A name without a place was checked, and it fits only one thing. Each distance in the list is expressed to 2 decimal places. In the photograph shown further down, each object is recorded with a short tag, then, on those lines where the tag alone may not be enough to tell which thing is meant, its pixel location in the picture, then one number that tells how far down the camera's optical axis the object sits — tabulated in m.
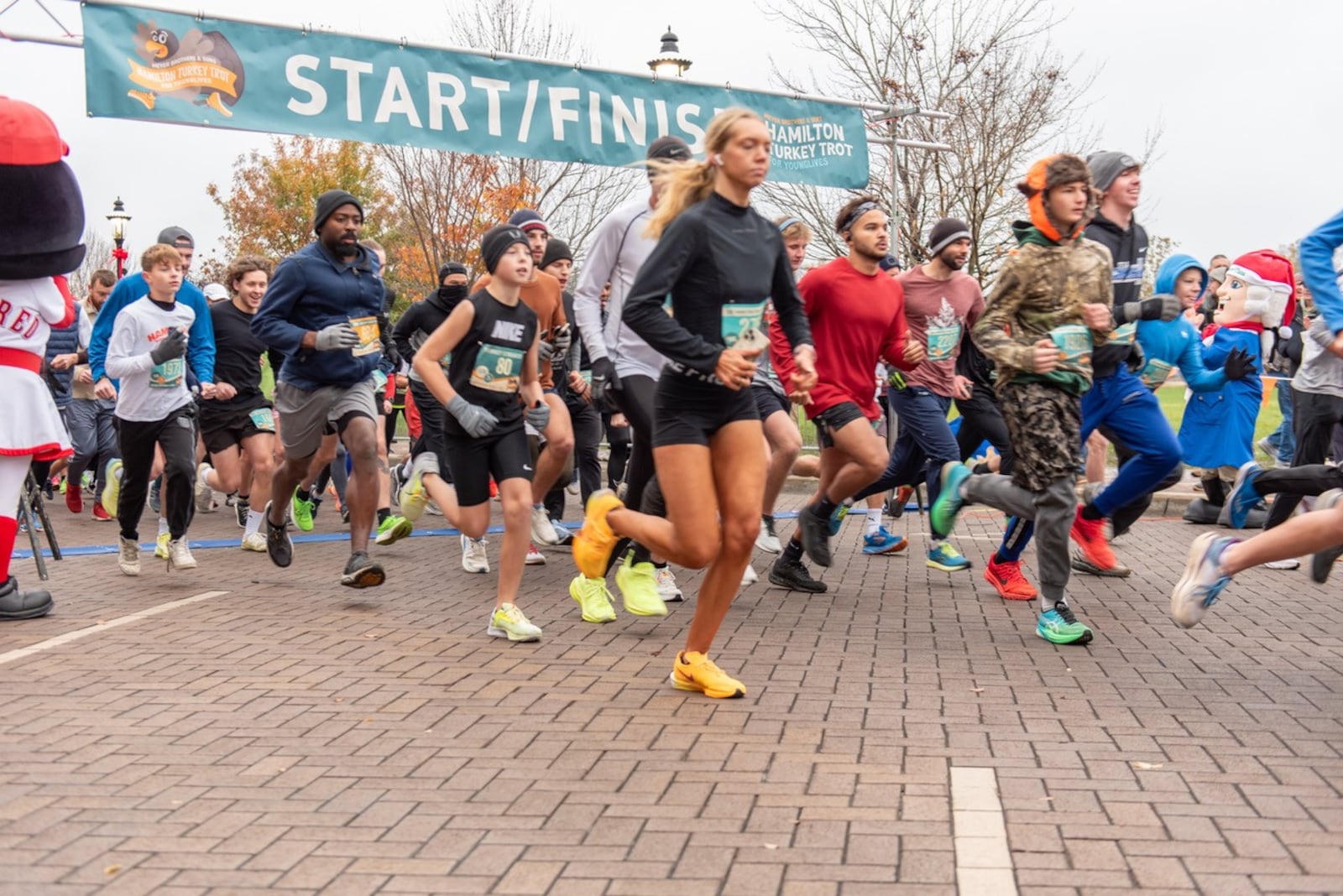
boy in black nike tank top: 6.91
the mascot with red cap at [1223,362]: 10.07
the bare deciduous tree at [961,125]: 24.67
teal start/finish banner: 11.27
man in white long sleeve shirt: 7.09
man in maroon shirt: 8.93
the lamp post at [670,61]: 15.76
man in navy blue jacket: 8.16
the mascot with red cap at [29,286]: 7.02
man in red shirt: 7.92
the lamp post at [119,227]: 30.30
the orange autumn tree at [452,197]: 25.33
